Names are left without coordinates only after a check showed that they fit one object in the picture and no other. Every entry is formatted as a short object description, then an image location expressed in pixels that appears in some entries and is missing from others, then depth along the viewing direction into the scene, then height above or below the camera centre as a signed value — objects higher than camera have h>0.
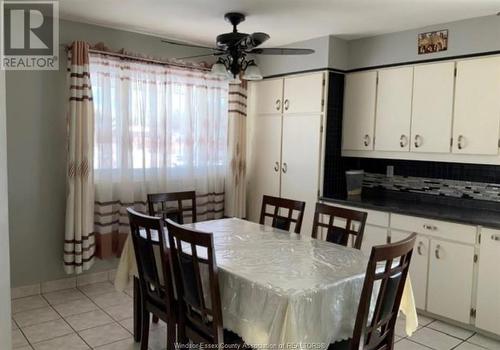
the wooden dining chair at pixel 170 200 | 3.26 -0.44
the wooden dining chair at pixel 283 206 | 3.11 -0.47
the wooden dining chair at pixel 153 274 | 2.30 -0.74
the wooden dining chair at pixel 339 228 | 2.72 -0.51
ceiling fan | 2.71 +0.63
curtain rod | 3.75 +0.81
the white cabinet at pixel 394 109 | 3.75 +0.39
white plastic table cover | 1.85 -0.66
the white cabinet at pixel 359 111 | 4.03 +0.39
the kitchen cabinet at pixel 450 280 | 3.15 -0.96
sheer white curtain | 3.85 +0.08
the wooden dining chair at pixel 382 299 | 1.81 -0.69
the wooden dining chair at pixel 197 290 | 1.98 -0.71
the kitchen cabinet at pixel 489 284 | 3.00 -0.92
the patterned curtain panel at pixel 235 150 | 4.65 -0.02
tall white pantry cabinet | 4.14 +0.11
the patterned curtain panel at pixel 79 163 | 3.57 -0.16
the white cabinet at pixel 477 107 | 3.22 +0.37
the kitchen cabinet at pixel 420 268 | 3.37 -0.93
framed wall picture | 3.49 +0.93
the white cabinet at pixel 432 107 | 3.48 +0.38
